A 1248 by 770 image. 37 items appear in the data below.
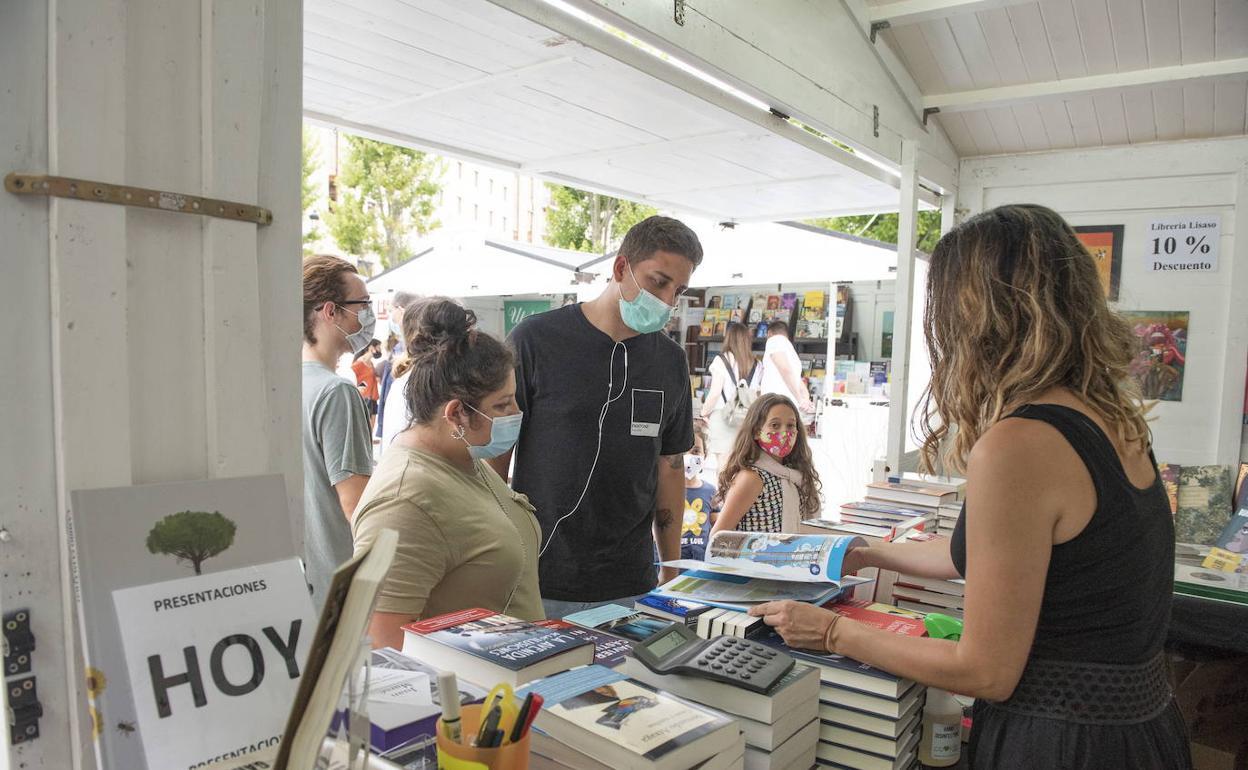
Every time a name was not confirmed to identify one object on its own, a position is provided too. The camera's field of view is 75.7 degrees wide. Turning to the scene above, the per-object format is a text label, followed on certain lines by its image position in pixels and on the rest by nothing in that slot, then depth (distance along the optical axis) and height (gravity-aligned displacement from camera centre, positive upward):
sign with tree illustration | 0.85 -0.26
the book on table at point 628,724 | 0.93 -0.46
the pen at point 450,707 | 0.84 -0.38
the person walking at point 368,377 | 6.40 -0.32
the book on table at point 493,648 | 1.12 -0.45
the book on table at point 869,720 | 1.22 -0.57
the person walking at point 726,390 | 6.29 -0.33
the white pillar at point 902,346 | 3.59 +0.03
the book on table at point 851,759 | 1.23 -0.63
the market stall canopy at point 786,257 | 5.12 +0.63
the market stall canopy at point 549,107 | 1.97 +0.76
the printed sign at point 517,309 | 7.70 +0.33
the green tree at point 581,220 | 18.30 +2.88
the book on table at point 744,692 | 1.13 -0.50
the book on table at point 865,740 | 1.23 -0.60
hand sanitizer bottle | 1.35 -0.63
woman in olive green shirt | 1.57 -0.33
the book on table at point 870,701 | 1.22 -0.54
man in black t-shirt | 2.29 -0.22
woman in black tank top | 1.14 -0.24
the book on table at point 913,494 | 2.98 -0.53
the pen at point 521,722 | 0.84 -0.40
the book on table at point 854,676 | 1.23 -0.50
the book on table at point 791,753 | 1.13 -0.59
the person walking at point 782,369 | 6.57 -0.16
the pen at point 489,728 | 0.83 -0.40
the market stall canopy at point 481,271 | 6.69 +0.63
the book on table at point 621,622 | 1.39 -0.50
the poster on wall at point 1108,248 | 3.68 +0.51
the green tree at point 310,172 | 16.31 +3.36
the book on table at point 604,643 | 1.24 -0.48
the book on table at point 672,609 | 1.47 -0.49
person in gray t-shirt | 2.46 -0.39
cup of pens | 0.82 -0.41
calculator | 1.15 -0.46
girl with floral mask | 3.22 -0.51
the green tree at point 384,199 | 16.72 +2.98
